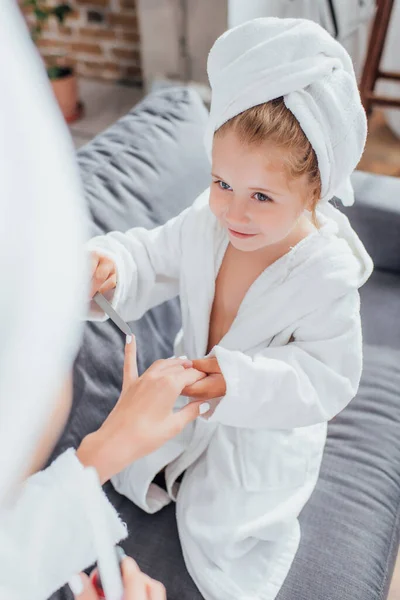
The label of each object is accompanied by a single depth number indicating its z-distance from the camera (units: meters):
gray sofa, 0.84
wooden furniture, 1.97
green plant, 2.27
